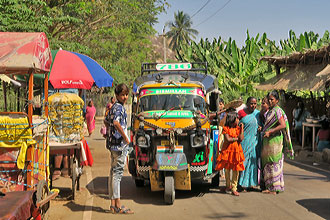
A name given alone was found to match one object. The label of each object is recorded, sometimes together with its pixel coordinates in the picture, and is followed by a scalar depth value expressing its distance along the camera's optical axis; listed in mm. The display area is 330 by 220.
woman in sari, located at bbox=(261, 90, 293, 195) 9625
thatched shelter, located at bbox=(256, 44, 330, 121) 16141
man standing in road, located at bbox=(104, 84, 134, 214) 7852
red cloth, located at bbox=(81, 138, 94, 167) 10150
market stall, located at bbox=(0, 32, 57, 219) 6223
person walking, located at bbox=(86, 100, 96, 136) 19625
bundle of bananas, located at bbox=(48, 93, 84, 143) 9641
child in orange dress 9445
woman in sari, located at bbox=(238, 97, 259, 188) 9766
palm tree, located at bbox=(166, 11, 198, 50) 96188
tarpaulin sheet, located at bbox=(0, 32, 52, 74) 6227
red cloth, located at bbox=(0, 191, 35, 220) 4609
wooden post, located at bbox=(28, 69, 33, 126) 6309
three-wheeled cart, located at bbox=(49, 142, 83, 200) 8891
